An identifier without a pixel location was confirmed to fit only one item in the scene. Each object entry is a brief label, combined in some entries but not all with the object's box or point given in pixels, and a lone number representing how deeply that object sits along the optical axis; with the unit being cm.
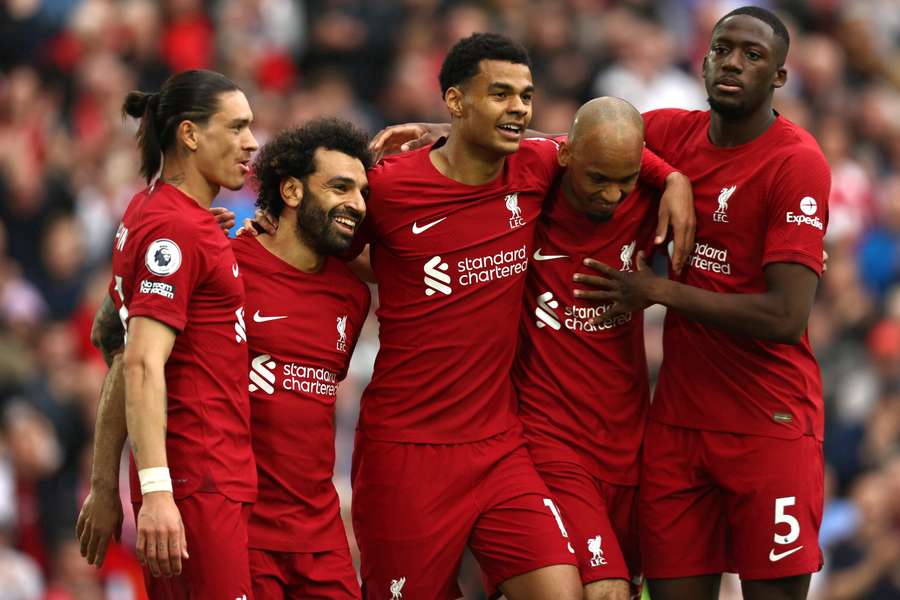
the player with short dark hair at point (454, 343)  1538
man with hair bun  1349
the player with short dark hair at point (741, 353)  1509
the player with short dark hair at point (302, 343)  1485
